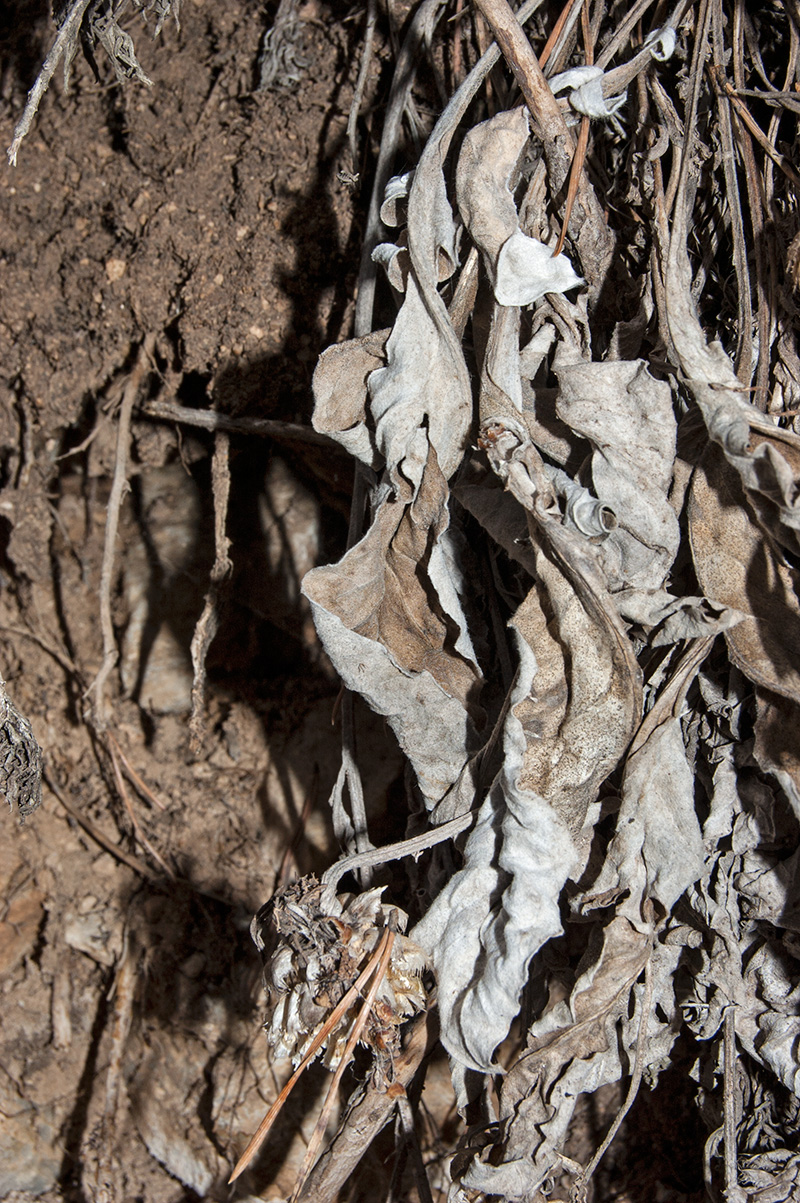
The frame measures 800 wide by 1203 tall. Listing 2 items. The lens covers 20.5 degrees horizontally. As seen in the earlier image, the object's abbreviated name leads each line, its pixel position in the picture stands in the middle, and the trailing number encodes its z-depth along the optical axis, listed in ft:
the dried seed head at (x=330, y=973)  1.54
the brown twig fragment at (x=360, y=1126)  1.57
